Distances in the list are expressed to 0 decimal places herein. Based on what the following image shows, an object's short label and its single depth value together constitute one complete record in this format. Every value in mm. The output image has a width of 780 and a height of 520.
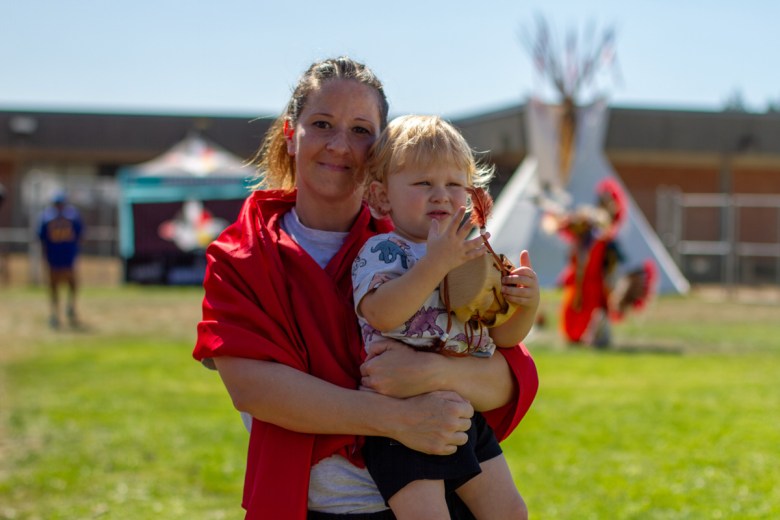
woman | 2084
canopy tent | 21266
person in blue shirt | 14227
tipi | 15344
